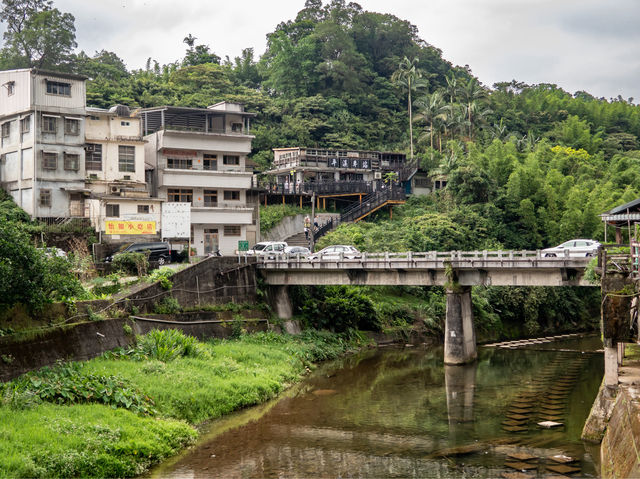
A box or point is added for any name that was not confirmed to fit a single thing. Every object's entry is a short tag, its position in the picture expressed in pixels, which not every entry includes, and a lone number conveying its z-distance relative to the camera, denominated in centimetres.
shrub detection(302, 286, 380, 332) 5019
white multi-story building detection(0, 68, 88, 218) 5150
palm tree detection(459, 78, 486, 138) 9403
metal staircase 6938
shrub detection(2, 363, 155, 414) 2242
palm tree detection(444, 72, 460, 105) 9788
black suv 4614
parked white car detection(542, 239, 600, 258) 3747
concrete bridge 3875
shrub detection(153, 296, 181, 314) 3803
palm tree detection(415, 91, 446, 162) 9006
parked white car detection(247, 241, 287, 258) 4981
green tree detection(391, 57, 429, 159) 9338
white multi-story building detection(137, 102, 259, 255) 6019
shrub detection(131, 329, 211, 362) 3156
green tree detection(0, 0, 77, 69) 8375
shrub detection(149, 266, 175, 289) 3911
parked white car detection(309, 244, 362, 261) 4631
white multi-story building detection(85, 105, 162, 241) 5241
